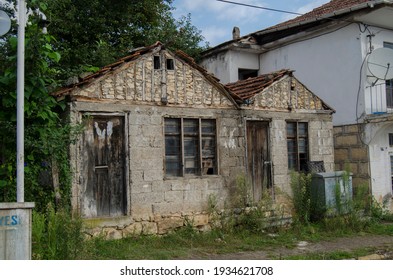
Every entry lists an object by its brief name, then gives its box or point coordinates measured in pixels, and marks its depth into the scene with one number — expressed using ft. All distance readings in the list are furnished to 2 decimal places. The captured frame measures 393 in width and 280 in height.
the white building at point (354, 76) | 42.47
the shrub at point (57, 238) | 21.57
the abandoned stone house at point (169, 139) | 27.86
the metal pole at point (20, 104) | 19.15
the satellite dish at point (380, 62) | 41.75
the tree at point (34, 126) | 23.53
